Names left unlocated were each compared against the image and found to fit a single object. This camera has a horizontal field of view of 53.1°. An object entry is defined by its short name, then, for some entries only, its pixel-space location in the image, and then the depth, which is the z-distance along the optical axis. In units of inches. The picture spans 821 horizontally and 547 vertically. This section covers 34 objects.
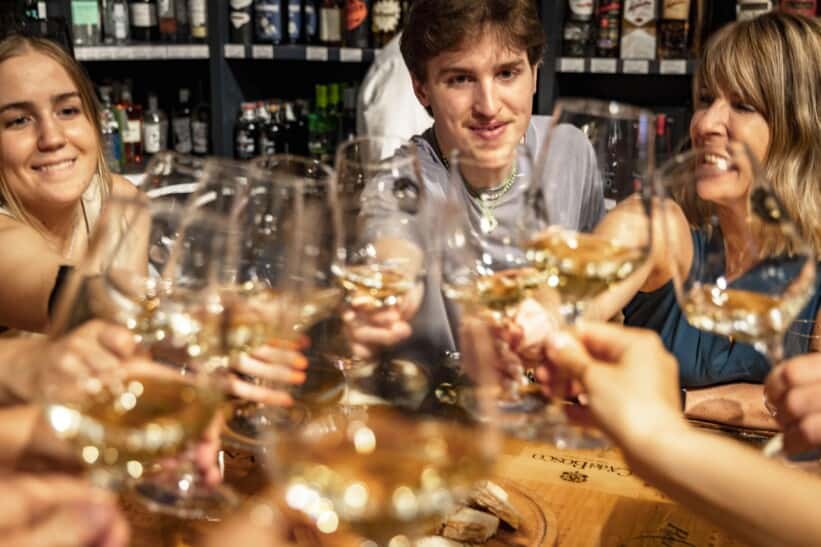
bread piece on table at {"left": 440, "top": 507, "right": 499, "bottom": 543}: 35.2
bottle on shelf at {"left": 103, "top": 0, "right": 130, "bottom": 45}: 119.3
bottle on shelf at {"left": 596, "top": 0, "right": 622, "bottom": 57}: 111.9
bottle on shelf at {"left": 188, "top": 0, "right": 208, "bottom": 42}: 124.6
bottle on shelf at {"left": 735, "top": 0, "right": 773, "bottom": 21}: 100.8
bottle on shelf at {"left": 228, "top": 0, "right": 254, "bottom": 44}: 123.7
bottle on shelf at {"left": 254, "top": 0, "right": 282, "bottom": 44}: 124.2
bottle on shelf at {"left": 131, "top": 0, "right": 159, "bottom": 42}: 121.3
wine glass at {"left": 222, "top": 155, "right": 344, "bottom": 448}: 28.2
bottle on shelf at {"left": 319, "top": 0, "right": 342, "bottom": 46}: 128.5
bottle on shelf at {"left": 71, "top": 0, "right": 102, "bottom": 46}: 114.0
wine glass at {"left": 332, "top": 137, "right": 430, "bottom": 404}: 30.5
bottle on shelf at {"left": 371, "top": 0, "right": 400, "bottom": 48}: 126.3
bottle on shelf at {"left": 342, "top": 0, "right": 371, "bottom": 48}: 127.3
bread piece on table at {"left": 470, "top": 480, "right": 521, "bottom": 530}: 36.7
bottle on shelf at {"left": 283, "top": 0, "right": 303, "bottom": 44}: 125.6
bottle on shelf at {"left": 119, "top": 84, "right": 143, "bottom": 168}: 125.7
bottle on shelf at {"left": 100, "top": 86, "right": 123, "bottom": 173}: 121.0
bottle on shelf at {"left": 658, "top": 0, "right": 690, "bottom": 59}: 108.0
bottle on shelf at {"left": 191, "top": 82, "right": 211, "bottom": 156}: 131.7
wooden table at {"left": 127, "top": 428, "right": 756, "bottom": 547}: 36.2
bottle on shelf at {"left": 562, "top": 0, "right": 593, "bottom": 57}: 113.6
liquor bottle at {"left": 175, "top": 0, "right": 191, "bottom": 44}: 125.5
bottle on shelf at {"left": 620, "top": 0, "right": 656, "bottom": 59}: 110.1
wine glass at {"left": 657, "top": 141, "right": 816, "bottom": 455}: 36.7
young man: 74.5
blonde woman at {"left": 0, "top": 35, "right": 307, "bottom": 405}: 73.5
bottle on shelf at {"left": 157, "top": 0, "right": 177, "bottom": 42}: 123.3
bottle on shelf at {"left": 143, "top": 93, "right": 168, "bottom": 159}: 128.5
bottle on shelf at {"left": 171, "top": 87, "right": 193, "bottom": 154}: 131.0
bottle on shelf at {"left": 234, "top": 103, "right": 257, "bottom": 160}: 129.2
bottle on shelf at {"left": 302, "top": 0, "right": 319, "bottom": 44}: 128.5
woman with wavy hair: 68.7
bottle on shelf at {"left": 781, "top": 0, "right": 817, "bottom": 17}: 97.9
